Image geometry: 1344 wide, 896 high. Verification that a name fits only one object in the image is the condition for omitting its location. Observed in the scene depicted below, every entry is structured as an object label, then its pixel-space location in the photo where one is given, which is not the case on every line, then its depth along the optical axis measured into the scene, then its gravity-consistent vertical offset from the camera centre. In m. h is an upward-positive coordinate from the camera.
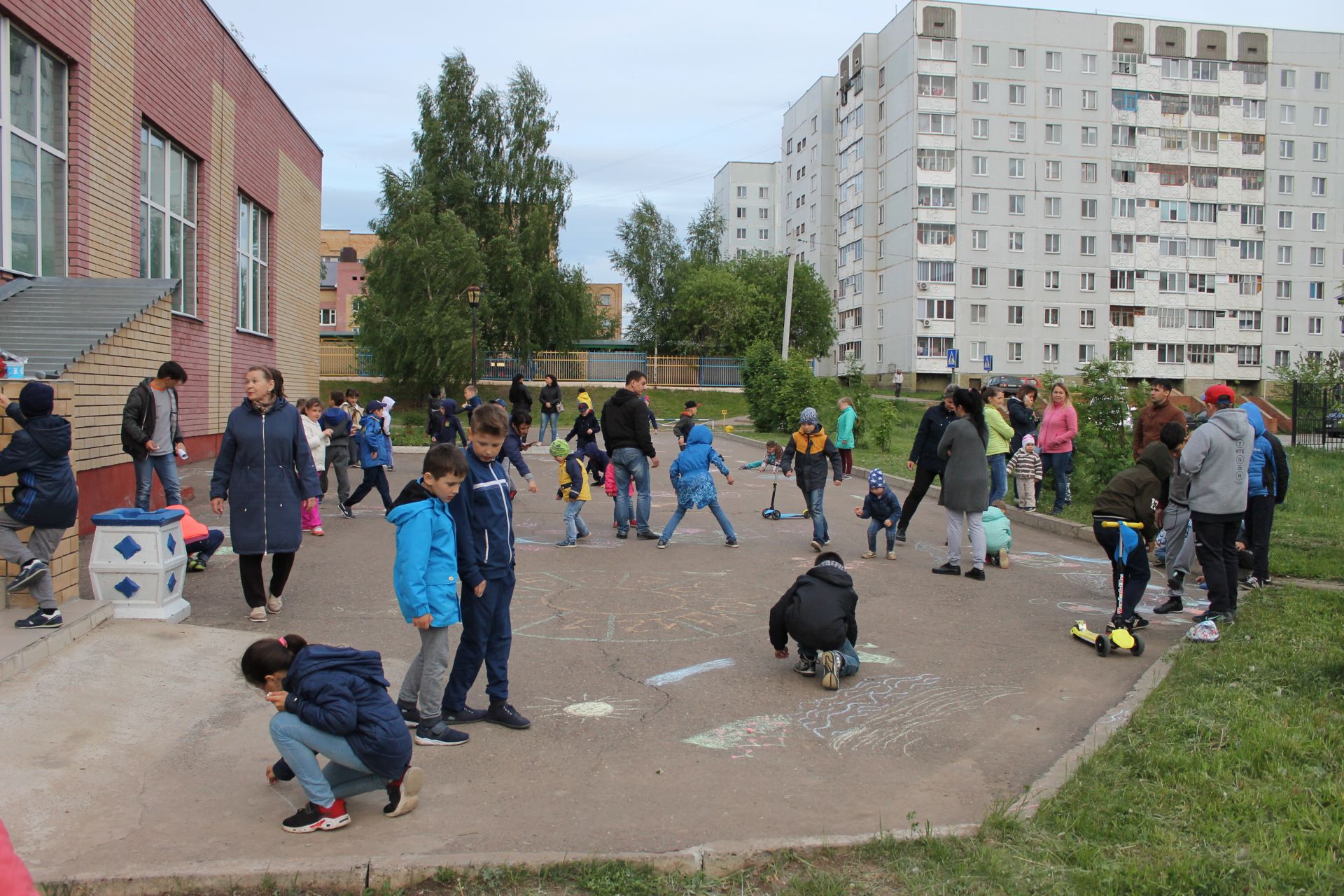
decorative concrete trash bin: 6.92 -1.22
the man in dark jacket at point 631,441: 11.66 -0.49
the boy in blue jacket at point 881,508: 10.54 -1.14
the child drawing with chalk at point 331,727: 3.99 -1.37
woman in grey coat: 9.52 -0.61
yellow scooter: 7.01 -1.70
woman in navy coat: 7.20 -0.64
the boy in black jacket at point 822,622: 6.21 -1.42
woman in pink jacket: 13.52 -0.42
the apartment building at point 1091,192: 67.44 +15.57
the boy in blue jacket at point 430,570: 4.72 -0.85
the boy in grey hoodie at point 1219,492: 7.42 -0.64
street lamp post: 28.21 +3.01
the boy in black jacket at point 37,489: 6.13 -0.63
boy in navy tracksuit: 5.14 -0.92
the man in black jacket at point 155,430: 9.45 -0.37
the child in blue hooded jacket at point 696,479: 11.24 -0.91
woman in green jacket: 13.21 -0.54
